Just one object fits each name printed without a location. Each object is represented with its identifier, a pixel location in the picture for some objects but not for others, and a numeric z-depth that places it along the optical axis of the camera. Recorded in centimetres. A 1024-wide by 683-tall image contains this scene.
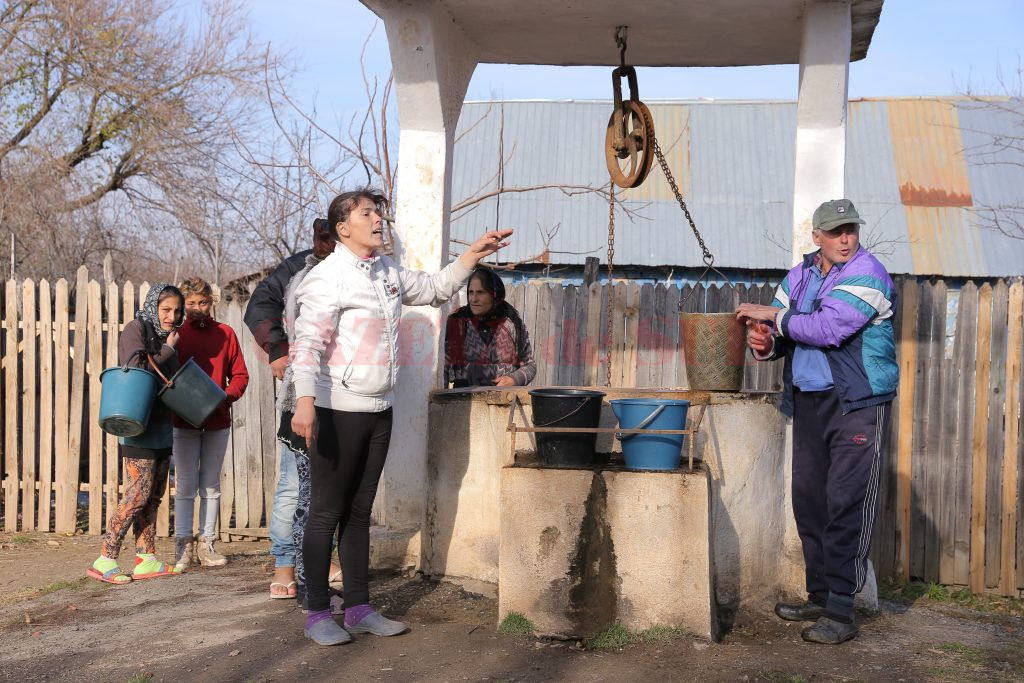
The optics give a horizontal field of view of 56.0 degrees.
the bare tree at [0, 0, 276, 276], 1647
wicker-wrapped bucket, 486
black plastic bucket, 435
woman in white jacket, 423
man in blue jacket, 446
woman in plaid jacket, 595
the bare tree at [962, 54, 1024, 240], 1800
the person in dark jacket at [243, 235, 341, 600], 498
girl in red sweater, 609
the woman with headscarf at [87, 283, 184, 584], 578
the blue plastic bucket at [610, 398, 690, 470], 432
